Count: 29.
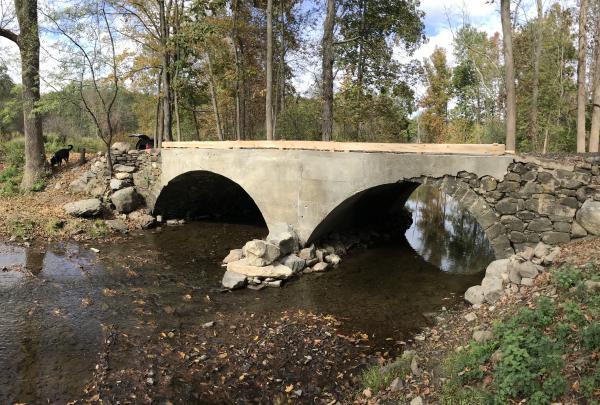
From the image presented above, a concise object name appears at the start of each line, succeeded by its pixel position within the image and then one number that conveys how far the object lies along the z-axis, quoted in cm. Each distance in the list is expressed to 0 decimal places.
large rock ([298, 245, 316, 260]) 993
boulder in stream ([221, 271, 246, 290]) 862
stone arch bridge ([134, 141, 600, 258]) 771
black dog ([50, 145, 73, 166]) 1602
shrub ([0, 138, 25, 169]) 1657
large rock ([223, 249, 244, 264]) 989
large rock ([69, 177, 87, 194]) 1434
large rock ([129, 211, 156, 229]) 1337
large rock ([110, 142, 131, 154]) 1470
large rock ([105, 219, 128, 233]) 1264
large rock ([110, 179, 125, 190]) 1406
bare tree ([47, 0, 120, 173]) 1344
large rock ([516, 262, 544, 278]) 632
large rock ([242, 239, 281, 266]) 916
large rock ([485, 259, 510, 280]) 709
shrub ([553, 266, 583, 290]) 504
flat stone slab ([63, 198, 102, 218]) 1278
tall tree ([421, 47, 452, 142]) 3312
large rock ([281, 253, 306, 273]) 941
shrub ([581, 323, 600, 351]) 380
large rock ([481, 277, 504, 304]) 653
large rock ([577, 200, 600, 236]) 717
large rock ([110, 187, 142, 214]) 1373
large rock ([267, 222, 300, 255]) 970
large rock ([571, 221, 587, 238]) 744
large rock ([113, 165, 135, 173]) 1456
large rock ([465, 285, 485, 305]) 716
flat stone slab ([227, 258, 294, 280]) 895
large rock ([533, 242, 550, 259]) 699
